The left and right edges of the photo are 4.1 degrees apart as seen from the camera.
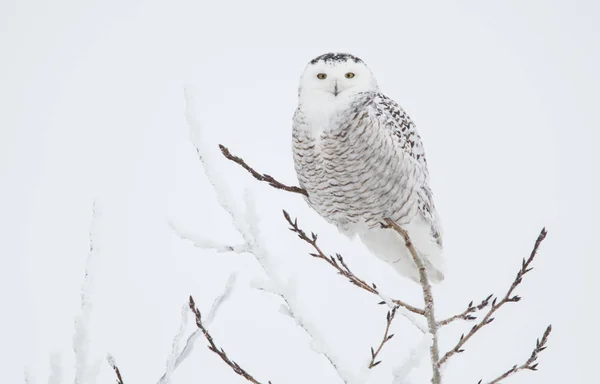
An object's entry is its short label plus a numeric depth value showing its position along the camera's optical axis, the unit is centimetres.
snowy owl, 1587
